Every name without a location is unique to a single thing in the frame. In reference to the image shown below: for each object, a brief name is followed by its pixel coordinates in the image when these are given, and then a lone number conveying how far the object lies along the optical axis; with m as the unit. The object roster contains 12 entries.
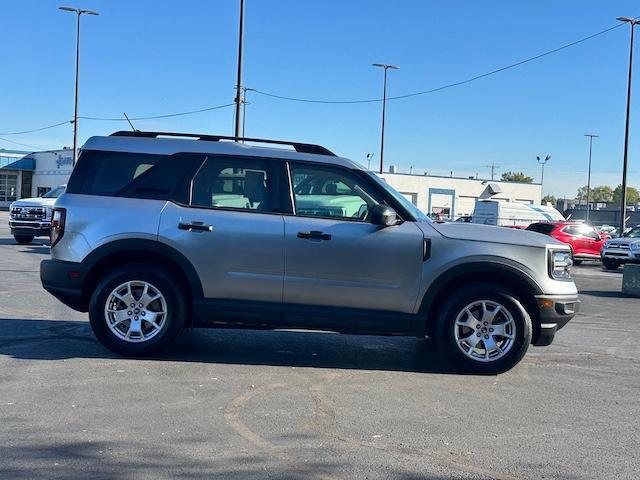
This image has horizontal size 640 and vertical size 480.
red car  23.94
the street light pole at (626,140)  29.15
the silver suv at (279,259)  6.22
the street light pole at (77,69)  34.06
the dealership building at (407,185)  66.62
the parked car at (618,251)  21.66
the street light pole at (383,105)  44.62
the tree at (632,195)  149.76
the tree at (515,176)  157.38
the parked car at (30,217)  19.73
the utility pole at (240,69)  22.02
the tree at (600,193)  171.62
